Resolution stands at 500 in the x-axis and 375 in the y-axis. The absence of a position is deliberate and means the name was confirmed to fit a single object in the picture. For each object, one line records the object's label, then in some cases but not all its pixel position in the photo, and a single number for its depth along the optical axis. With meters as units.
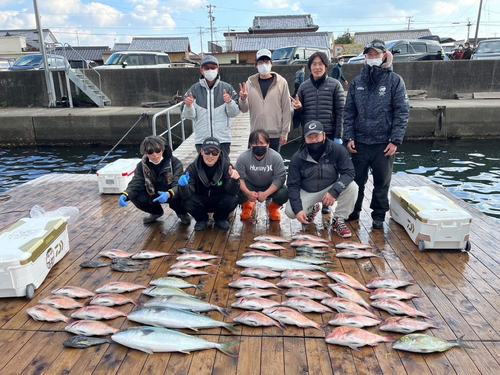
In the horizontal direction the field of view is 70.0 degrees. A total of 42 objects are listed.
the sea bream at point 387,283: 3.29
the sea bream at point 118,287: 3.29
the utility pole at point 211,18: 56.71
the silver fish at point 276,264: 3.64
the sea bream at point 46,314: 2.92
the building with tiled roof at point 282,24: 40.25
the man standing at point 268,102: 5.13
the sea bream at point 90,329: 2.74
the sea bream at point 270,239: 4.31
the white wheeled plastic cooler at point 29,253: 3.13
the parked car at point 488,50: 16.35
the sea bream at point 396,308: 2.91
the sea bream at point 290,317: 2.81
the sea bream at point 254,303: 3.00
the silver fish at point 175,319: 2.77
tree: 45.12
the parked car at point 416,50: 16.70
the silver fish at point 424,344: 2.53
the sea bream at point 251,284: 3.33
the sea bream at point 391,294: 3.14
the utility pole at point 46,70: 14.12
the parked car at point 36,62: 16.20
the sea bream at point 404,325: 2.73
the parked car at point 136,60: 17.16
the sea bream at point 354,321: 2.78
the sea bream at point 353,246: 4.03
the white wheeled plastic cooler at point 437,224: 3.85
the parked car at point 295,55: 15.99
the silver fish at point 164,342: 2.58
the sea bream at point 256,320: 2.82
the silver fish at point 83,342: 2.63
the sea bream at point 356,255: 3.90
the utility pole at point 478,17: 35.05
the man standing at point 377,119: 4.16
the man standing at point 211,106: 5.00
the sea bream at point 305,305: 2.98
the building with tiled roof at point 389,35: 41.56
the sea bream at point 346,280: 3.30
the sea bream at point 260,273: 3.53
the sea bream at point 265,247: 4.14
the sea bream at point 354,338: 2.60
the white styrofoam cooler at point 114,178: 6.14
